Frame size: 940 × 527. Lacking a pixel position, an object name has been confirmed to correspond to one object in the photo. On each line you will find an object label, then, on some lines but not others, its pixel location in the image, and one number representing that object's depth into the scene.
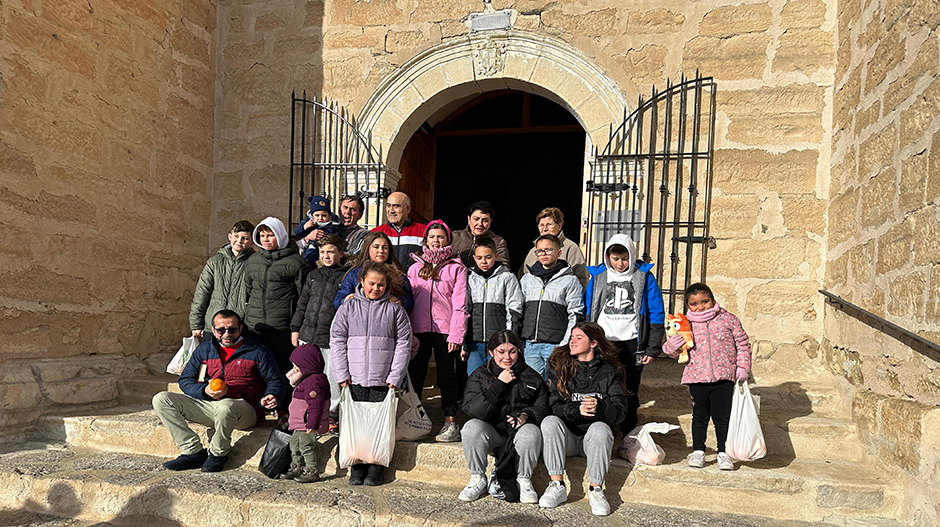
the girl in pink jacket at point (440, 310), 3.78
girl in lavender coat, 3.52
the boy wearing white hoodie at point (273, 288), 4.07
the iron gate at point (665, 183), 4.84
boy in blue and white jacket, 3.70
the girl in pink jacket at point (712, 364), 3.46
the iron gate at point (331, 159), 5.43
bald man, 4.25
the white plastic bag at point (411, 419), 3.63
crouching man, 3.63
